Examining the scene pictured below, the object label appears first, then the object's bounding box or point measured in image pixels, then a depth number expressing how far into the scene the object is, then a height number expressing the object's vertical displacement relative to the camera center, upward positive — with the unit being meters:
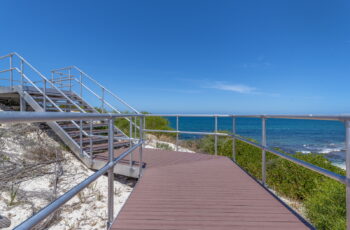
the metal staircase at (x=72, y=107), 4.68 +0.30
